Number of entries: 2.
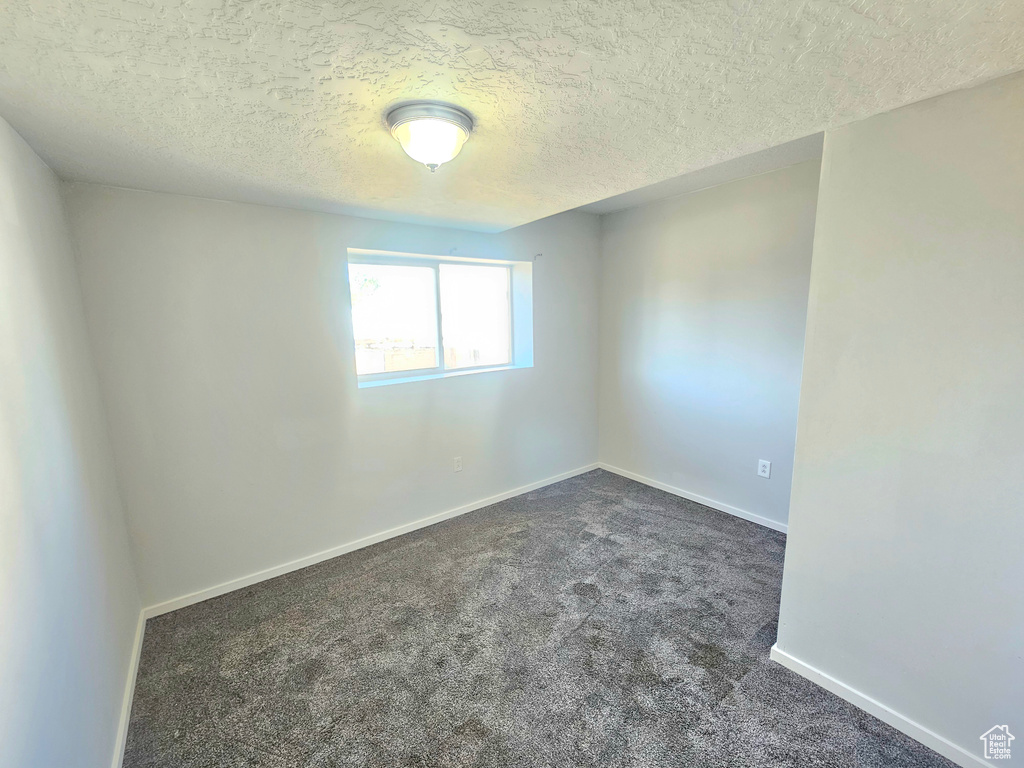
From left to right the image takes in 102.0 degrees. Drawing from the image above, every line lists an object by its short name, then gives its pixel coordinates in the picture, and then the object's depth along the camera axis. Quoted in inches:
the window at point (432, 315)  110.5
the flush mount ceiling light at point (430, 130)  48.8
